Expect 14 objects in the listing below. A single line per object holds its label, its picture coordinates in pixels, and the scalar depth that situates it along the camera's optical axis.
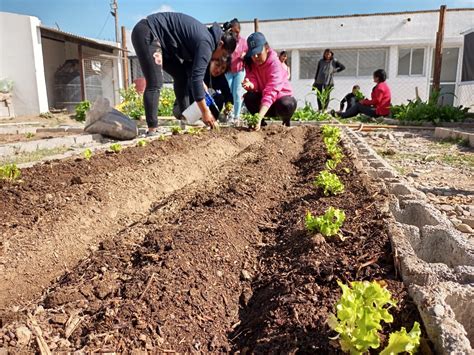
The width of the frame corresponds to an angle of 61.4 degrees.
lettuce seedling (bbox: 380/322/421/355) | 0.95
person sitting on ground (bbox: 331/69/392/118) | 9.46
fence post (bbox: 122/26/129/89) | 12.16
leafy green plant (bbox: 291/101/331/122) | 9.59
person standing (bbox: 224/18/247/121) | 6.77
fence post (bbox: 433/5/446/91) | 10.24
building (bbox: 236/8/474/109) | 15.90
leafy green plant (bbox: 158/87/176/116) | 10.68
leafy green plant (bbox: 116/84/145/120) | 9.89
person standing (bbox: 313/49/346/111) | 10.61
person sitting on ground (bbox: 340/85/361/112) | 11.12
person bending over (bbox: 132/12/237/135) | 4.61
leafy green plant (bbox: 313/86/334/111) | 10.01
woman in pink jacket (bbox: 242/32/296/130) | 5.44
